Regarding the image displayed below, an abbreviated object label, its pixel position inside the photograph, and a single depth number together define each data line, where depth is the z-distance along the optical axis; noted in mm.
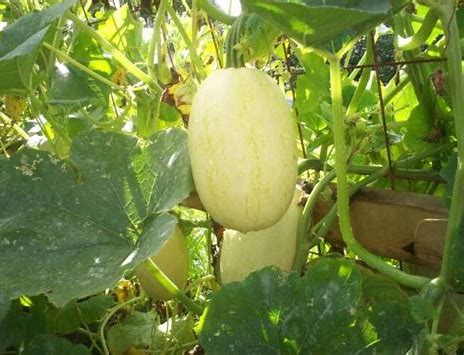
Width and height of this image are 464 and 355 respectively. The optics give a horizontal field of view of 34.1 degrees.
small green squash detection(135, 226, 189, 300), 1108
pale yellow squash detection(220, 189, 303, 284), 1074
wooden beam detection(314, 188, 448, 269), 938
